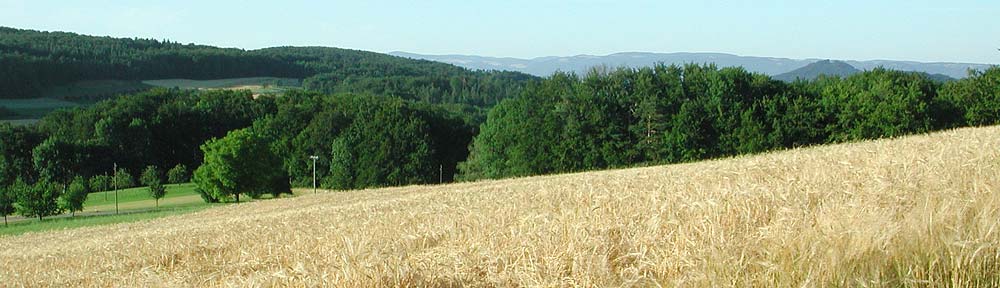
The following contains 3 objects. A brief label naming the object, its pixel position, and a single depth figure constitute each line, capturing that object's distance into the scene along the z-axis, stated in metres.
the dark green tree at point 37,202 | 66.25
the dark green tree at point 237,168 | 68.00
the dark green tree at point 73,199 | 67.75
